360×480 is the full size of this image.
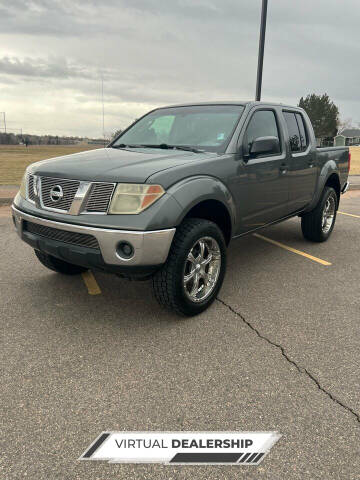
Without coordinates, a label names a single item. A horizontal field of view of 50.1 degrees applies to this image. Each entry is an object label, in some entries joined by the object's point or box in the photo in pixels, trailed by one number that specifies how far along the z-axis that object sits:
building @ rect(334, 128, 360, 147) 97.38
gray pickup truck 2.87
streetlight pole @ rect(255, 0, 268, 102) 10.38
